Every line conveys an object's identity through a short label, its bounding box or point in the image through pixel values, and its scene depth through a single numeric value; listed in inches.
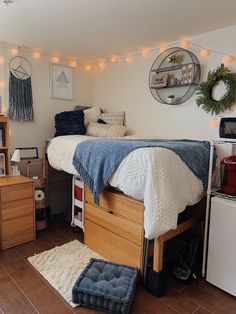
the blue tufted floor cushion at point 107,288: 60.1
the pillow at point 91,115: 127.0
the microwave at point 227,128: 70.1
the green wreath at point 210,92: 84.6
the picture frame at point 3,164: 103.0
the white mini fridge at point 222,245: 68.1
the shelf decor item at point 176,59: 99.9
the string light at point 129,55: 89.2
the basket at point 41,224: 108.7
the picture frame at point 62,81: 127.1
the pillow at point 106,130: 114.2
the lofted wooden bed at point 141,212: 61.0
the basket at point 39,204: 107.7
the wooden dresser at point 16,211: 91.4
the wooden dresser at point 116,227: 72.0
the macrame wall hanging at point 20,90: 112.1
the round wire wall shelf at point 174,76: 95.7
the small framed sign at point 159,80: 103.3
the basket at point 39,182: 108.4
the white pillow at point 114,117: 126.1
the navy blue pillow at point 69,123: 118.4
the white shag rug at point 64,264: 72.2
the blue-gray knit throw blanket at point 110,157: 70.4
